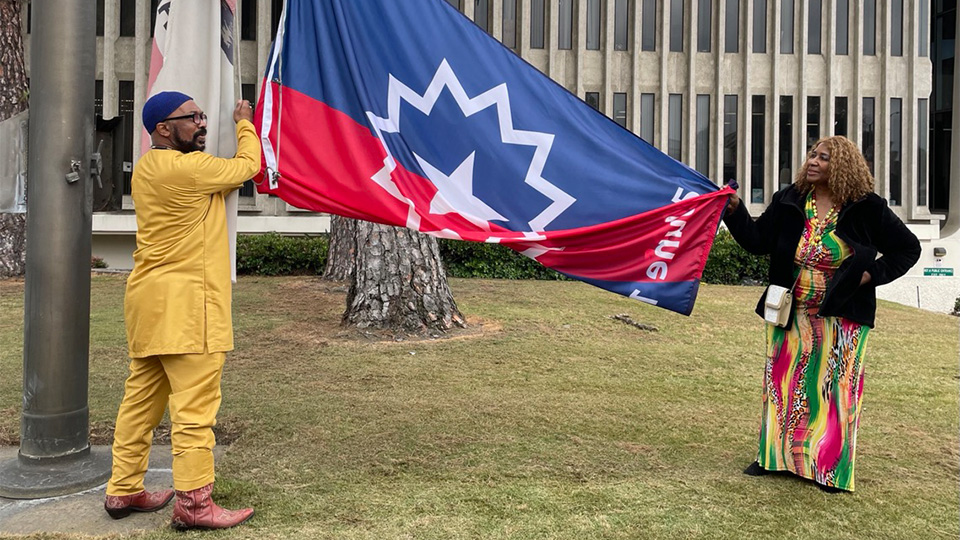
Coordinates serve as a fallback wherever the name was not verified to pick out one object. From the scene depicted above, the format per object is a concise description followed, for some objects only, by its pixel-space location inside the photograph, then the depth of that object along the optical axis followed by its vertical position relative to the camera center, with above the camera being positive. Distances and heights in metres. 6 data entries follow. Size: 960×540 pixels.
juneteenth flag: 4.80 +0.72
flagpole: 4.65 +0.06
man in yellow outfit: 3.90 -0.08
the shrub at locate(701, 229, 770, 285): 19.41 +0.29
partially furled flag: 4.50 +1.14
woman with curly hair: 4.70 -0.09
